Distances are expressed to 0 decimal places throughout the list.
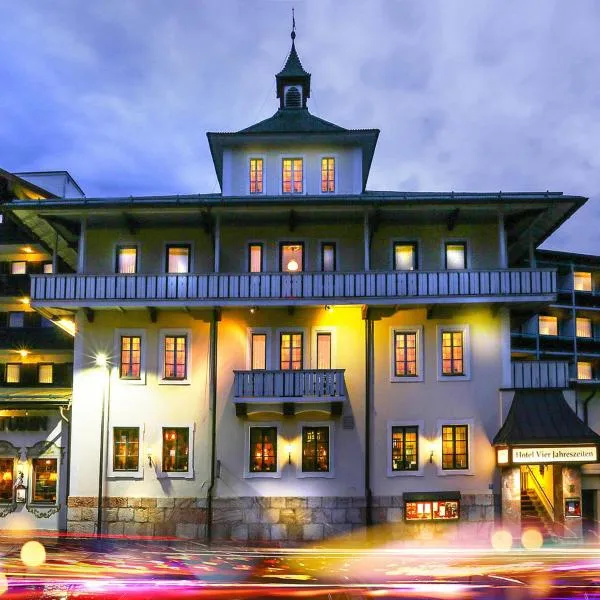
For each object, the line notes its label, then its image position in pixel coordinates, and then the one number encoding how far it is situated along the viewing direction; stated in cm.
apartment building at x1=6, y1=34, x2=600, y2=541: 2873
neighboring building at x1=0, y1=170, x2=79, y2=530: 3272
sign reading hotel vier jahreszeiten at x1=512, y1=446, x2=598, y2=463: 2747
